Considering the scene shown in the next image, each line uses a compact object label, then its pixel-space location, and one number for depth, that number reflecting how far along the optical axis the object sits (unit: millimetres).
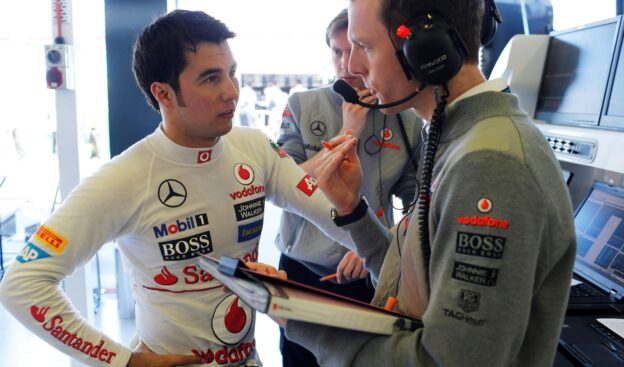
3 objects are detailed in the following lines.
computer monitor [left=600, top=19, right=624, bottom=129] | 1586
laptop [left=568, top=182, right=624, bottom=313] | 1371
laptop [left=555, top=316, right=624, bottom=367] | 1044
